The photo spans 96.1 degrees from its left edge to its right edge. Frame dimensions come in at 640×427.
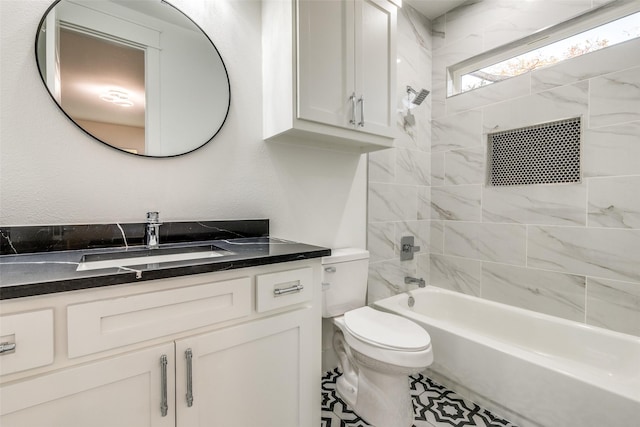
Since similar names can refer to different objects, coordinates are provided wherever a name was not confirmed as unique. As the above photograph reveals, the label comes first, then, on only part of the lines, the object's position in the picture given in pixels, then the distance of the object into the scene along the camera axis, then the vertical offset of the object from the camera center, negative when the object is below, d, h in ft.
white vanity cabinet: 2.27 -1.39
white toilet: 4.21 -2.09
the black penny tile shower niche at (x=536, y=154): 5.84 +1.22
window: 5.34 +3.52
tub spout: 7.37 -1.86
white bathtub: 3.91 -2.63
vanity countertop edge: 2.15 -0.55
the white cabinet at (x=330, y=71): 4.45 +2.33
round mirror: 3.68 +1.92
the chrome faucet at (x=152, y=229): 3.95 -0.29
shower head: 7.09 +2.85
